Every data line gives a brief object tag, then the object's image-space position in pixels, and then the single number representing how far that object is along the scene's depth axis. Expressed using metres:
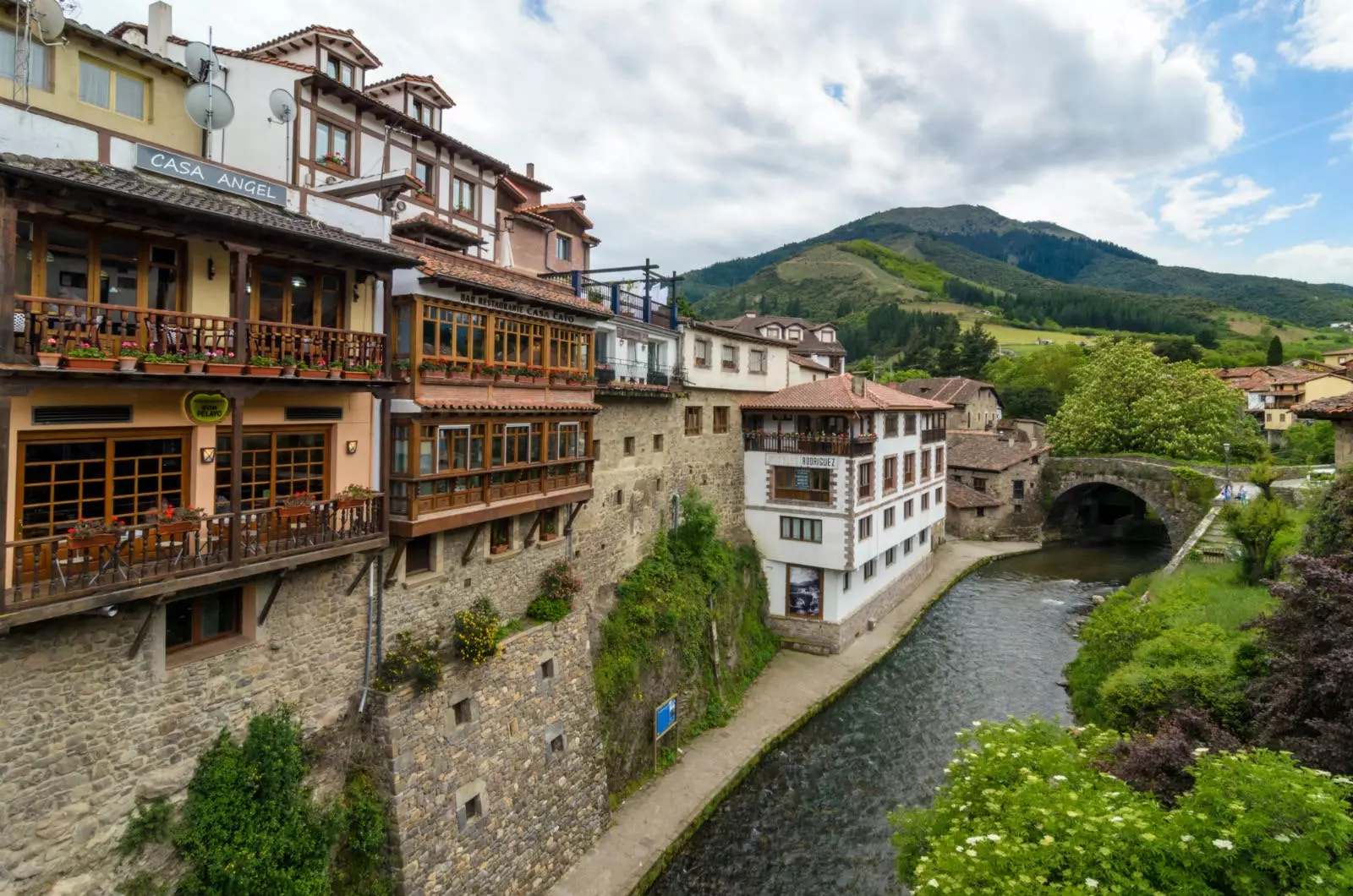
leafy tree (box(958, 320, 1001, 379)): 92.12
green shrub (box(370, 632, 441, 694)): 14.20
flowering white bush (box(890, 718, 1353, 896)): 8.19
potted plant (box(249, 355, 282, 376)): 11.29
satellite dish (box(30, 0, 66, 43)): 11.73
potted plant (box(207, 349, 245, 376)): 10.75
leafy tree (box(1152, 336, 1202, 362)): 91.06
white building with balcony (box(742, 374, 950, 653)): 29.88
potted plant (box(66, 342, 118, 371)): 9.41
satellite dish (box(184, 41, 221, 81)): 13.77
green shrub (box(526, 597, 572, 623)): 18.22
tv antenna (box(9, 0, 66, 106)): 11.69
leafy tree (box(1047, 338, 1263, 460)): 52.22
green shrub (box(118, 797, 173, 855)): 10.48
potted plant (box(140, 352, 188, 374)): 10.07
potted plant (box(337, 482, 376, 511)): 12.99
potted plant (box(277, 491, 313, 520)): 11.96
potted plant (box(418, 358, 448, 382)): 14.59
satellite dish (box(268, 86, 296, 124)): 15.23
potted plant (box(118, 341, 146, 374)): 9.76
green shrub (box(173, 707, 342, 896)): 11.15
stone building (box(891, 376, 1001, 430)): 71.94
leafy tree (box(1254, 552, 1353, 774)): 11.24
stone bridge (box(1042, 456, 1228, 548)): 46.62
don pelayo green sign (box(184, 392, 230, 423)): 11.48
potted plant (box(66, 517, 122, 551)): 9.36
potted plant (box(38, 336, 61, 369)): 9.12
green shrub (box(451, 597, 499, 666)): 15.48
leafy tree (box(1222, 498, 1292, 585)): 25.34
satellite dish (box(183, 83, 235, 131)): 13.28
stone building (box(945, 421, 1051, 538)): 52.69
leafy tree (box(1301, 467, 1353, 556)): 16.80
